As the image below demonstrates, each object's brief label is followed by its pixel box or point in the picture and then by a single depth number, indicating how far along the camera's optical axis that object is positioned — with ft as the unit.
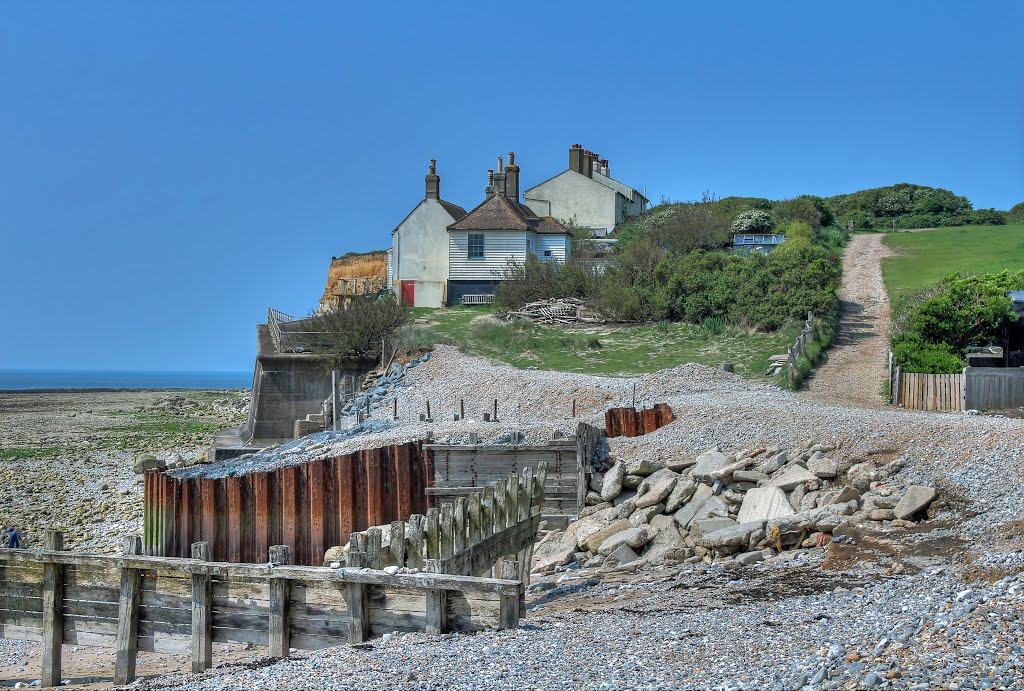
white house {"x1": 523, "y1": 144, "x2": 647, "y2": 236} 220.84
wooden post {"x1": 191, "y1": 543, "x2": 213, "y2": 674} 38.11
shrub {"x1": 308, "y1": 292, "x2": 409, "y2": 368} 125.90
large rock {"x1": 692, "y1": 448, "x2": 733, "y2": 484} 59.00
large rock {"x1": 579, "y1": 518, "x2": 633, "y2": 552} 56.39
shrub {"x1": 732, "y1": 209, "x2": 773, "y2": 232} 193.06
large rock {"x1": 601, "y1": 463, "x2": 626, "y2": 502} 62.85
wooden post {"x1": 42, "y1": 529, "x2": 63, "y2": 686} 41.19
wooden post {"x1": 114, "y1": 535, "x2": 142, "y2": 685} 39.47
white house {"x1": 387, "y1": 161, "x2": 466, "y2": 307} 185.16
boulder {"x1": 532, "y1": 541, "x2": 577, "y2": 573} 55.67
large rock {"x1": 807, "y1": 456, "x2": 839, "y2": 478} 56.59
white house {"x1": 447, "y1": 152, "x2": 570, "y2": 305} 179.73
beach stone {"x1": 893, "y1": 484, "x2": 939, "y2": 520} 49.90
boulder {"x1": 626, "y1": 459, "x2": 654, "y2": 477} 62.95
